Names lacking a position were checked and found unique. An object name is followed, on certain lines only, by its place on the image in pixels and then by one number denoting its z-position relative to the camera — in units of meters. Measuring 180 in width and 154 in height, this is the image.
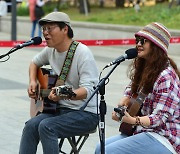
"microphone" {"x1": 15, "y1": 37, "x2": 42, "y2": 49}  6.79
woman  5.74
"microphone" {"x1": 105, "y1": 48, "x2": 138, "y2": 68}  5.60
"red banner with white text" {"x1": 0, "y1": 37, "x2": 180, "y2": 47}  18.52
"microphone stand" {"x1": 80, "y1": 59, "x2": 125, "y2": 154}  5.56
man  6.59
